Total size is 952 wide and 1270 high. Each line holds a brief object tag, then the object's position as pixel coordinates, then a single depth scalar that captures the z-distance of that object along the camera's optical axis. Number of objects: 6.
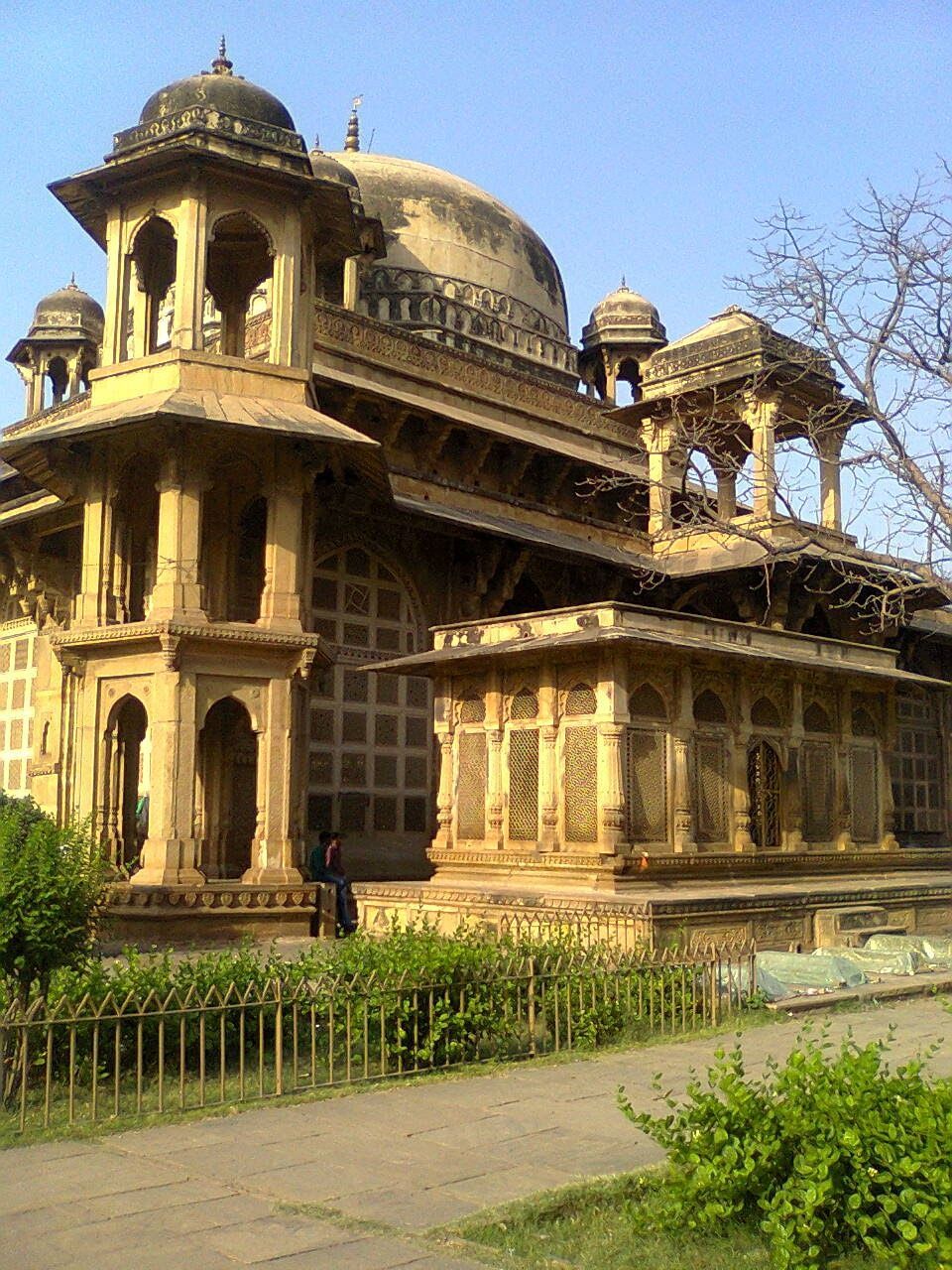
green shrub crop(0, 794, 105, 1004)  7.80
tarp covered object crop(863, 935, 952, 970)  13.28
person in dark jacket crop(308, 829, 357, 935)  15.91
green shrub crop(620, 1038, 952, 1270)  4.36
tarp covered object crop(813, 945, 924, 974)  12.42
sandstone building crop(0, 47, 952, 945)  13.98
